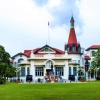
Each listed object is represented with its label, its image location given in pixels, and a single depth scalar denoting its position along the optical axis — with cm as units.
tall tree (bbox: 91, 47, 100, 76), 6341
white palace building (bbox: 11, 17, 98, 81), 5997
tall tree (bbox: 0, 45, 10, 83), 4912
